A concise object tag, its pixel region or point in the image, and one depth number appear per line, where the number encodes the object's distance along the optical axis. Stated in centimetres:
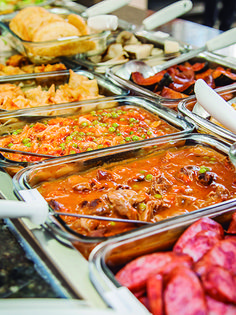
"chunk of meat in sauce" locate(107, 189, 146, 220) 60
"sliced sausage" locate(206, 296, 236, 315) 42
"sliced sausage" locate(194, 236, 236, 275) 46
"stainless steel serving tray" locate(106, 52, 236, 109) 99
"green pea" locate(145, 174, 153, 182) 70
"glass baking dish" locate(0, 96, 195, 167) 91
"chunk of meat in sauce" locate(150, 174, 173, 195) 66
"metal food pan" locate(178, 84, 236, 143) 82
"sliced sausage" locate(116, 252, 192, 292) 47
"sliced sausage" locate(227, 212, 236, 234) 55
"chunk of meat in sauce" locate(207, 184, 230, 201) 65
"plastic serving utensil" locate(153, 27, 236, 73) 113
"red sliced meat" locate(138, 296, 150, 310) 46
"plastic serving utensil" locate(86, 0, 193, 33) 131
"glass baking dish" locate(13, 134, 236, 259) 52
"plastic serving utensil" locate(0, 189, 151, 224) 49
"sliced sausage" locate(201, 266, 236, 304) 42
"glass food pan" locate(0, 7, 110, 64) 119
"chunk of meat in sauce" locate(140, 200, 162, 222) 59
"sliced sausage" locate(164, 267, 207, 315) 41
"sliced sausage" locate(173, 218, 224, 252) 51
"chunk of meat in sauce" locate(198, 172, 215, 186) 69
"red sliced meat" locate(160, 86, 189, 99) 102
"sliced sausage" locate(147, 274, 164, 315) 43
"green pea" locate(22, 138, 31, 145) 86
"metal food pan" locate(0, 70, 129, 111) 114
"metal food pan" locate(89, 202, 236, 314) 43
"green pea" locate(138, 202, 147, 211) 61
